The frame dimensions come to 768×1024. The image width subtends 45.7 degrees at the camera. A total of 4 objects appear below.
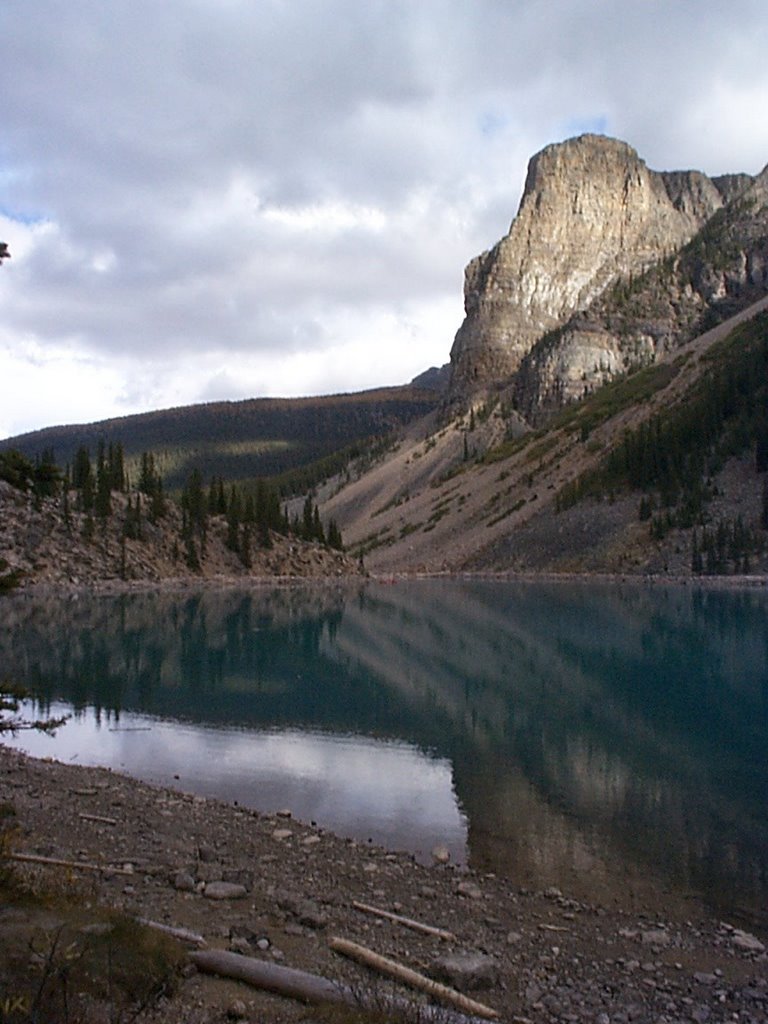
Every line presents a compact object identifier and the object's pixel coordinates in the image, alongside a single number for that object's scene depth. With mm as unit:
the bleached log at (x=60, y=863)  10266
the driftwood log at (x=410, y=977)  8219
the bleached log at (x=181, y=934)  8508
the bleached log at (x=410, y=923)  10344
